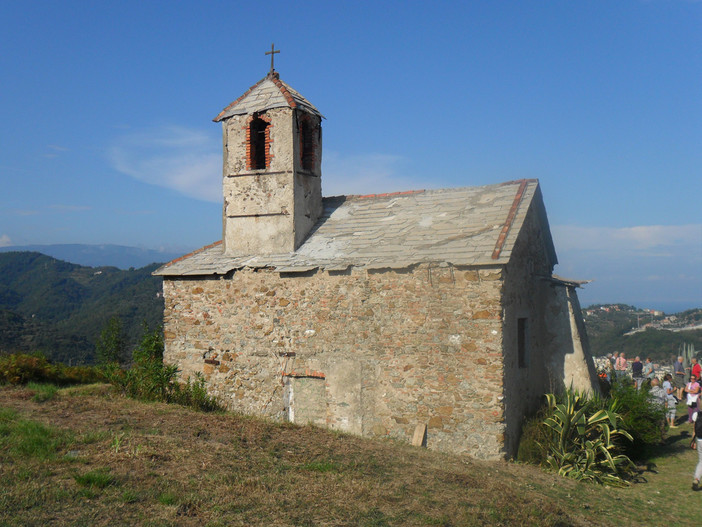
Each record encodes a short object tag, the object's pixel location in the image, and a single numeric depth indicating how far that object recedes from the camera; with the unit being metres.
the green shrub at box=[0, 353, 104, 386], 12.78
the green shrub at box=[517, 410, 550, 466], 9.84
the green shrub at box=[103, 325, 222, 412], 11.19
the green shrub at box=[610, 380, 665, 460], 10.73
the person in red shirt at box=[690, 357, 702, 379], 14.35
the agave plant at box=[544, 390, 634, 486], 9.32
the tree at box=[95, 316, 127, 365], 28.00
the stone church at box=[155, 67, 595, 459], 9.75
